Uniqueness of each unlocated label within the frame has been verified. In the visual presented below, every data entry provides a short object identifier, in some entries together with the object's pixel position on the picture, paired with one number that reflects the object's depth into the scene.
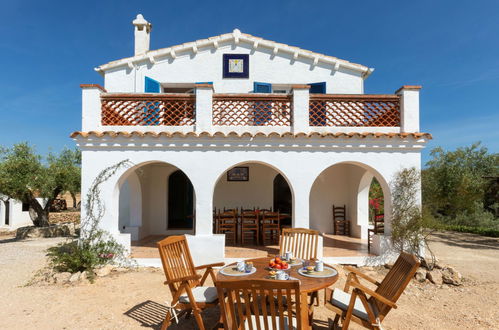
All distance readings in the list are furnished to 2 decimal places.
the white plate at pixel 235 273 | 3.79
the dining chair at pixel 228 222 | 8.44
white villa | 6.99
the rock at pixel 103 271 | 6.38
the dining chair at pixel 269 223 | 8.43
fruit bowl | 4.00
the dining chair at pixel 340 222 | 10.09
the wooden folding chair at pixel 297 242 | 5.46
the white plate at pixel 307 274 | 3.74
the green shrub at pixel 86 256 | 6.42
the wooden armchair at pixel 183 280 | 3.73
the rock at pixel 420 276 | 6.31
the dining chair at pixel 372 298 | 3.31
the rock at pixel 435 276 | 6.20
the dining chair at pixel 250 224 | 8.48
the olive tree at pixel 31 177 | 11.82
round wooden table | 3.28
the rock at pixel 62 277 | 6.04
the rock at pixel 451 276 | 6.18
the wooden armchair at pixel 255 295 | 2.44
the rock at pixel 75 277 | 6.04
